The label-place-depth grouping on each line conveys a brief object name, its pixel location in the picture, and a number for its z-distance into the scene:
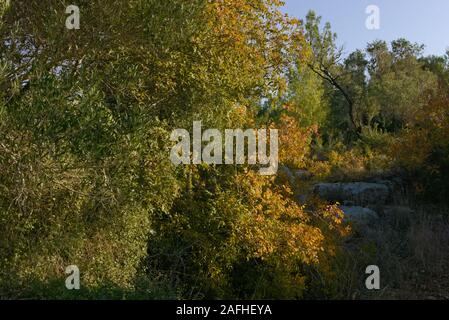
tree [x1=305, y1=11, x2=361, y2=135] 33.78
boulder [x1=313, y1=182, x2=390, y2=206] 19.78
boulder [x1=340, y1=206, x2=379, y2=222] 16.83
